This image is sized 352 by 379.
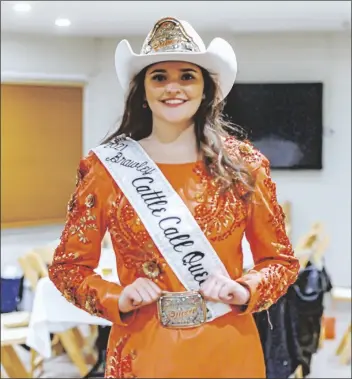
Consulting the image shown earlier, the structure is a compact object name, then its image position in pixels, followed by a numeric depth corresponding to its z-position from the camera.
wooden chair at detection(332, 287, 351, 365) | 4.75
